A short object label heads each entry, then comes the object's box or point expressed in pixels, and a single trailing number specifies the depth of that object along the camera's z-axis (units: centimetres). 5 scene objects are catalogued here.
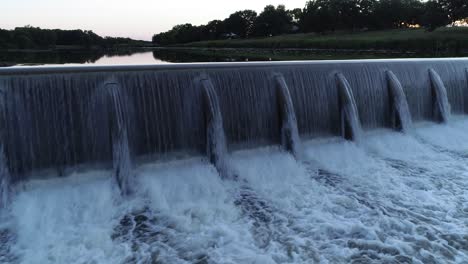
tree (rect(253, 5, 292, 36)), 12125
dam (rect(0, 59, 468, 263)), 741
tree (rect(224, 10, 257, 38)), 13425
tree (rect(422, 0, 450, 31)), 5312
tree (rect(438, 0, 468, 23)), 5188
